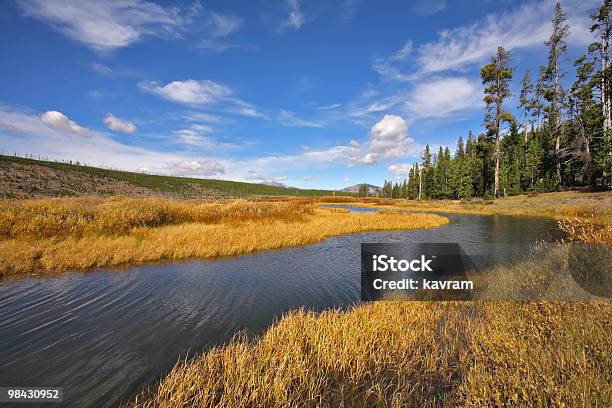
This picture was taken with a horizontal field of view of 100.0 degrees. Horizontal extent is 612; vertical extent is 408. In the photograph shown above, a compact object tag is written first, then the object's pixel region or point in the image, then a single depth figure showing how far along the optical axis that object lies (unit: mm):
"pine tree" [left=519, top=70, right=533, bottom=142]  55347
